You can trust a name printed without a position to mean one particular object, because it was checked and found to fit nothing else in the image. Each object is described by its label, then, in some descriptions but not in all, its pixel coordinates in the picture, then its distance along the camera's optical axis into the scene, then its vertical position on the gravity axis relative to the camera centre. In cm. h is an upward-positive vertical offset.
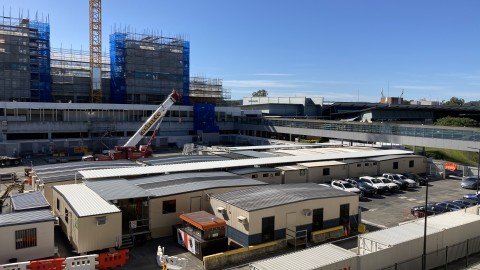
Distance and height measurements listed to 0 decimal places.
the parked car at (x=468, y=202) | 2775 -626
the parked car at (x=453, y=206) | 2692 -631
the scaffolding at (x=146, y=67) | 8049 +870
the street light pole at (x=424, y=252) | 1675 -582
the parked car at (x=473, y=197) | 3070 -655
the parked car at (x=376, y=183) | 3409 -617
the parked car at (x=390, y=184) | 3484 -629
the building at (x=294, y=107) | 10600 +100
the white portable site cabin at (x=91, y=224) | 1892 -563
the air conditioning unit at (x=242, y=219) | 2009 -549
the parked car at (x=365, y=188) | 3338 -637
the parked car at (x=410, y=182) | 3697 -641
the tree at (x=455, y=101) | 17688 +545
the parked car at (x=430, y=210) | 2705 -661
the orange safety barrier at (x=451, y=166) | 4561 -609
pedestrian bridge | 4576 -285
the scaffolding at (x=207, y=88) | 10006 +536
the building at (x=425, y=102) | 18392 +509
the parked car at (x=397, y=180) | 3644 -625
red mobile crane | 4966 -476
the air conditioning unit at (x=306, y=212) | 2202 -555
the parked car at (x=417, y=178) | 3846 -640
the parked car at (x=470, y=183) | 3741 -650
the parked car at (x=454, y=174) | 4378 -672
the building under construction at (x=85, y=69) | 6969 +782
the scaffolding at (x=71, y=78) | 8175 +624
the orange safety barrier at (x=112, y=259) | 1786 -685
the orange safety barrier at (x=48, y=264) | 1648 -653
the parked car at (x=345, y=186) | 3228 -613
